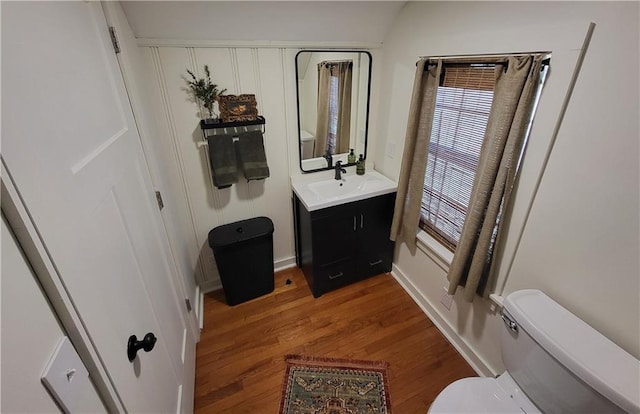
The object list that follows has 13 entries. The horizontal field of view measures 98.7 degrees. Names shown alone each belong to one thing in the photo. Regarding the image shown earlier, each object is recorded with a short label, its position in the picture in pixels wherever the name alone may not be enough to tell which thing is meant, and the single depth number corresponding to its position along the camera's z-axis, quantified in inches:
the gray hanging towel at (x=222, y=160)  68.3
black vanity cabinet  76.0
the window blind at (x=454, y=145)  54.0
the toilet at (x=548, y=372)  34.5
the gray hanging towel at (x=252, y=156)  71.0
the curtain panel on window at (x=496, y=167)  43.0
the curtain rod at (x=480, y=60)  41.7
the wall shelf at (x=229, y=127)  66.2
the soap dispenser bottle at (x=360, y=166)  88.8
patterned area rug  58.3
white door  20.1
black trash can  74.5
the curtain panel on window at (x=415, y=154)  61.6
